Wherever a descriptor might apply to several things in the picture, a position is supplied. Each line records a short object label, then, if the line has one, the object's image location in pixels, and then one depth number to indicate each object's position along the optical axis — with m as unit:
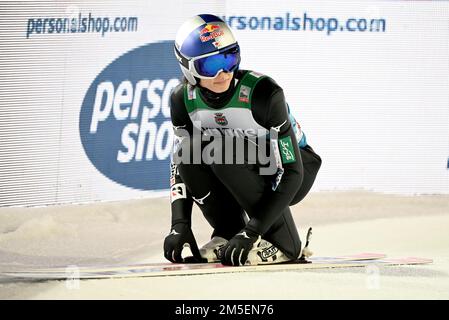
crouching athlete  10.21
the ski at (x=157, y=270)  10.15
